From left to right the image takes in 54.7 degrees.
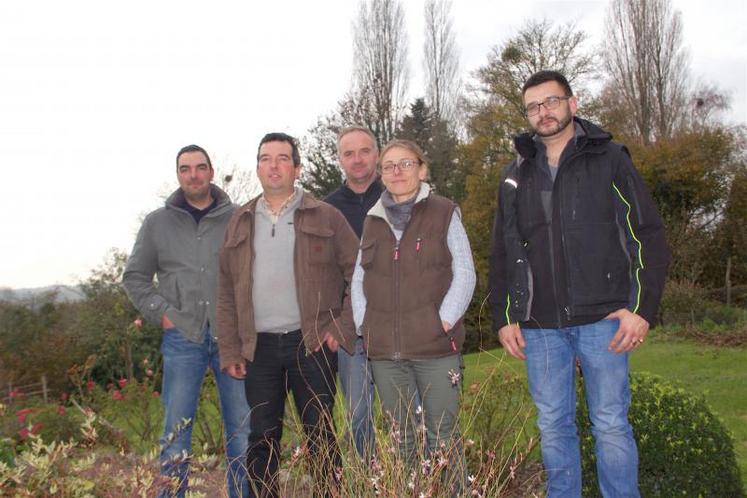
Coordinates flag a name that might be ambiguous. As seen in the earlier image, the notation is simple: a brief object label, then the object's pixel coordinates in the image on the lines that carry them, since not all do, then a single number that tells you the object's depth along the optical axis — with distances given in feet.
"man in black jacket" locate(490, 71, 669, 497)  11.12
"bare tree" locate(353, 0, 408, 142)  89.61
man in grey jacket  14.51
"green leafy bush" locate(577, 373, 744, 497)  12.44
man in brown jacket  13.15
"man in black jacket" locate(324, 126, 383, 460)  13.88
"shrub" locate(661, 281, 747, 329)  49.39
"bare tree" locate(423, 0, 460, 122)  100.42
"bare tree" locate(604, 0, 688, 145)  94.48
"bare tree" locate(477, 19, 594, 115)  85.51
